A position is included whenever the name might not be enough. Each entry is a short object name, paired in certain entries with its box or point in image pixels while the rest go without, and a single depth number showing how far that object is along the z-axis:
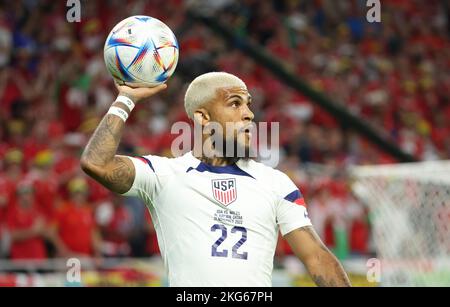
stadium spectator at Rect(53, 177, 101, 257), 10.64
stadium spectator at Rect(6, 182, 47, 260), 10.36
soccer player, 4.12
